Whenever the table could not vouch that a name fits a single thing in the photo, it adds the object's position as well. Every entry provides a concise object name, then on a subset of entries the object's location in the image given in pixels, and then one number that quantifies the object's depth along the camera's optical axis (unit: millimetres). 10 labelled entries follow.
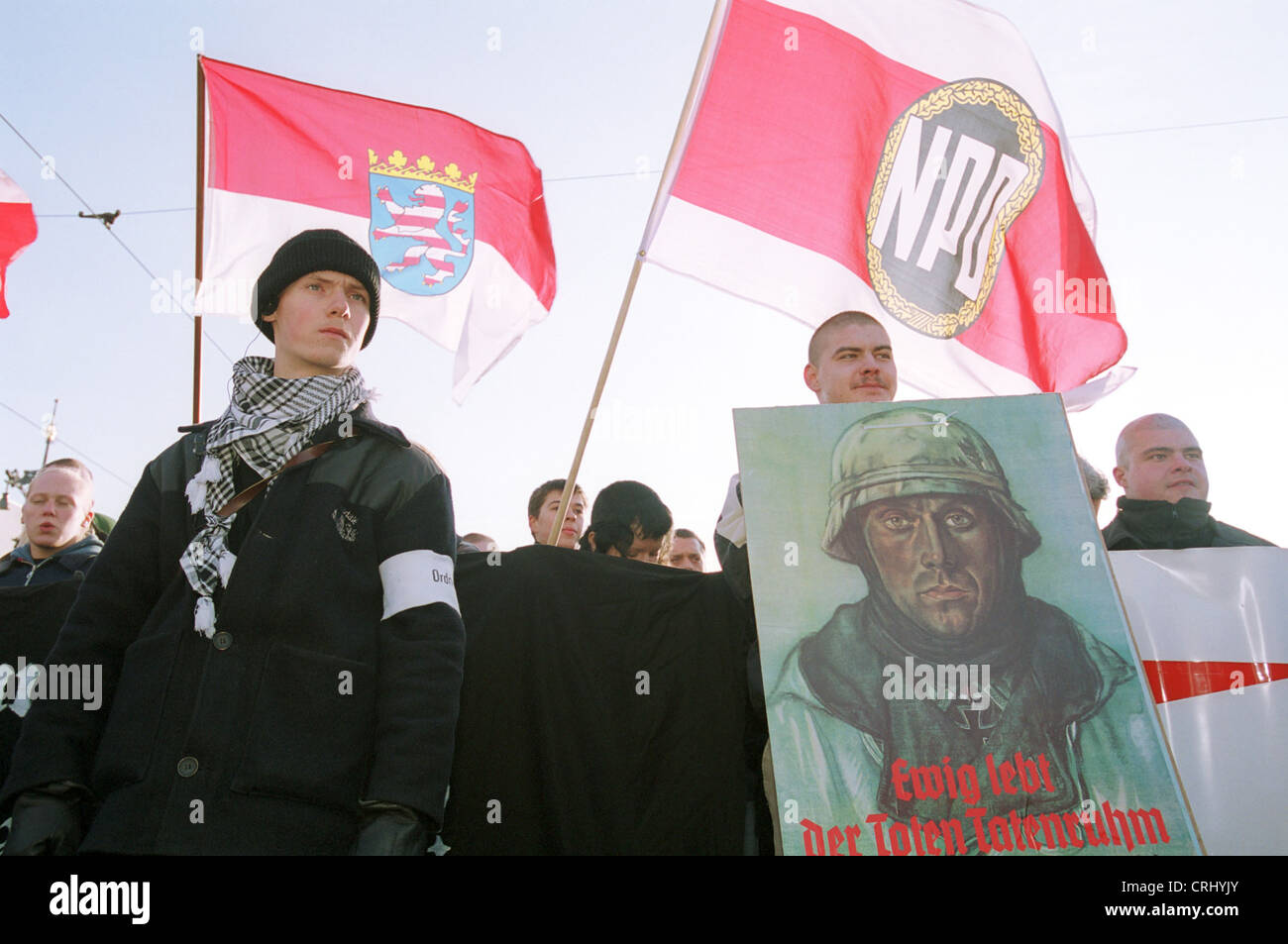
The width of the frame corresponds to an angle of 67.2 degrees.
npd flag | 4508
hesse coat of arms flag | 5340
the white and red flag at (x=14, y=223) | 5598
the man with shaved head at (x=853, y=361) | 3428
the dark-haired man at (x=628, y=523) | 3650
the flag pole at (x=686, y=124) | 4297
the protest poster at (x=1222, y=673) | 2812
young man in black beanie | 1826
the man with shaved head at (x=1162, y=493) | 3703
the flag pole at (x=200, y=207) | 4733
